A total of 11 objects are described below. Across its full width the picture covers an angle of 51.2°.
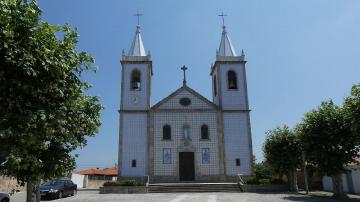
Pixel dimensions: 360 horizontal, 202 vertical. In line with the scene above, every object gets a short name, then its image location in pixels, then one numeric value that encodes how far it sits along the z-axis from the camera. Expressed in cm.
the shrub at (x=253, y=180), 2967
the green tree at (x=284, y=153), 2853
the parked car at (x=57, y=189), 2345
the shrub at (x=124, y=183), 2922
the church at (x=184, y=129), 3491
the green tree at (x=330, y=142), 2070
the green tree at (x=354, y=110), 1538
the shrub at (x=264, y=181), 2950
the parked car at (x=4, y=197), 1605
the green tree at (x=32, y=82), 711
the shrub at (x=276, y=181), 2969
